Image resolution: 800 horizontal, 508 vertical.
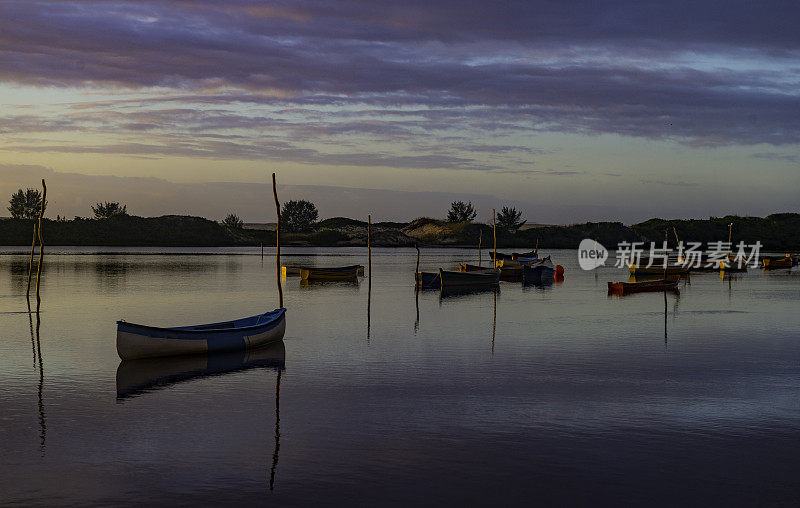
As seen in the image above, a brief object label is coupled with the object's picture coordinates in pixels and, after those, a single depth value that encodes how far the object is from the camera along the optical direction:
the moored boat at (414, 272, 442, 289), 65.43
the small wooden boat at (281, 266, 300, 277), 85.25
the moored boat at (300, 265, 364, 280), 75.62
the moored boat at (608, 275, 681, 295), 60.53
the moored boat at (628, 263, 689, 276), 81.62
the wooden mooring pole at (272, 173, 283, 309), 37.29
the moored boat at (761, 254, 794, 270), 105.85
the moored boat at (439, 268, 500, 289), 65.56
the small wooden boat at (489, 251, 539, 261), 101.95
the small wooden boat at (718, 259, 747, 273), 101.12
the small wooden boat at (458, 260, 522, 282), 86.21
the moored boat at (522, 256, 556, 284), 77.56
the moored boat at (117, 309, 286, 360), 25.38
